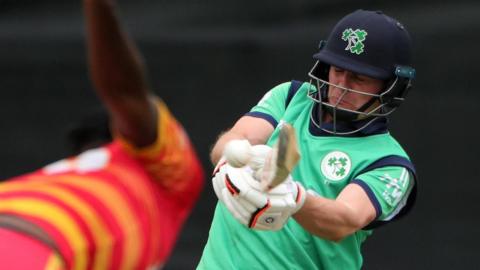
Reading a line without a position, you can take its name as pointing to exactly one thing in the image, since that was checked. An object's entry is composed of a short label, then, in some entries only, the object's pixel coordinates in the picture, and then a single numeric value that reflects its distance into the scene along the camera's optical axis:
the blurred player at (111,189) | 22.61
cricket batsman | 23.65
